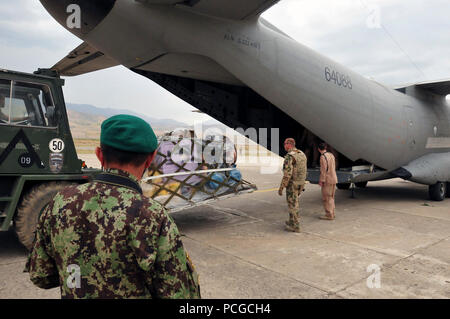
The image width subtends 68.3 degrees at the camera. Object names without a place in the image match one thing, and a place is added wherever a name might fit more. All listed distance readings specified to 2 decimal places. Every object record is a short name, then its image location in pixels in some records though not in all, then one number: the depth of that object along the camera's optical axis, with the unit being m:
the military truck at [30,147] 4.35
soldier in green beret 1.31
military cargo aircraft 4.51
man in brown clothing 6.79
